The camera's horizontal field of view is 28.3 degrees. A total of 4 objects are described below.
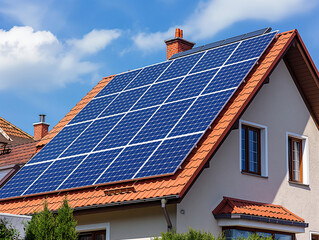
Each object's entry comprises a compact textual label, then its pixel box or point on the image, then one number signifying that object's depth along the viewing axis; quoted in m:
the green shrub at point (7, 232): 14.75
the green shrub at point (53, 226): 15.07
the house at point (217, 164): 16.78
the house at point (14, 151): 15.90
